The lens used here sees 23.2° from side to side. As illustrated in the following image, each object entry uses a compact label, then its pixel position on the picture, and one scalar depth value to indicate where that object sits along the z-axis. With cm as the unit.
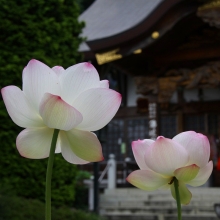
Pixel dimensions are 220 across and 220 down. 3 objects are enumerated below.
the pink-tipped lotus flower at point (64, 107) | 86
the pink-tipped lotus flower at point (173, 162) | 90
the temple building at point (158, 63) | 1182
